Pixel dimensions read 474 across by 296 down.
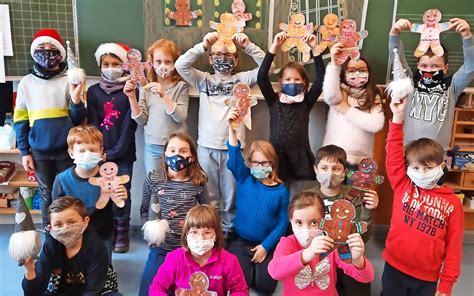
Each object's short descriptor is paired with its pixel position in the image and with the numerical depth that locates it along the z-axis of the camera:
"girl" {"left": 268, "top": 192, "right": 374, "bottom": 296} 1.84
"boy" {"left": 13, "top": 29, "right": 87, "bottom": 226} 2.87
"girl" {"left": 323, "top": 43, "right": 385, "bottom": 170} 2.79
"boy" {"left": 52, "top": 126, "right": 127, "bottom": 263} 2.38
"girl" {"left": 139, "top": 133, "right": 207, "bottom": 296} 2.54
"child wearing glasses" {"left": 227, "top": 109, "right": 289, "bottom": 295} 2.65
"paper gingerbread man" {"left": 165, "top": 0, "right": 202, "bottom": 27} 3.03
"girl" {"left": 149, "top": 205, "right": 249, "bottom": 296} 1.97
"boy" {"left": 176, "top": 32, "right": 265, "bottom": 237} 2.88
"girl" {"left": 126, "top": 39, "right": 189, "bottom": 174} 2.93
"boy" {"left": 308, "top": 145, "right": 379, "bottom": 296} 2.44
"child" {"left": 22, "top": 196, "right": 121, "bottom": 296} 2.03
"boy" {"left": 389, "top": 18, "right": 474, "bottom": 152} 2.76
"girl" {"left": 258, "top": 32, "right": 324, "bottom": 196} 2.84
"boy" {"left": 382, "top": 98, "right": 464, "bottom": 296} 2.13
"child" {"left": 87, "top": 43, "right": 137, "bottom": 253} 2.93
